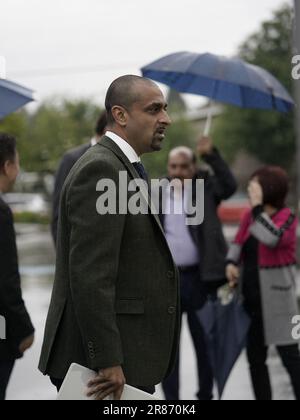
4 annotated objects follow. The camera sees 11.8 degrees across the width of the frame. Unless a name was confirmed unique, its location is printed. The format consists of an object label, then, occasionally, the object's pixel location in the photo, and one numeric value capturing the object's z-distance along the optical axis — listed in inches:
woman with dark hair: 354.7
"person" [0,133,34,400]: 269.5
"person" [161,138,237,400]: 380.5
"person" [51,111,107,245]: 367.3
